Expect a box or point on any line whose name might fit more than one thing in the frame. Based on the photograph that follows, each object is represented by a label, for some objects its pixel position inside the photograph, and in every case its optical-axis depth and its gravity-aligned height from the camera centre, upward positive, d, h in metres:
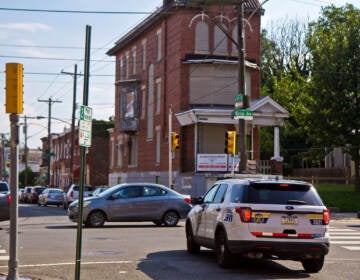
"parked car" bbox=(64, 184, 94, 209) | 42.94 -1.15
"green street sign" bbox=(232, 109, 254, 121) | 26.47 +2.34
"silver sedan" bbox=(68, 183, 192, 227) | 23.89 -1.03
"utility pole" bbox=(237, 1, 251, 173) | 26.80 +3.03
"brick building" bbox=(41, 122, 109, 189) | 73.06 +1.59
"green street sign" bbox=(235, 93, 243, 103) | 26.75 +2.96
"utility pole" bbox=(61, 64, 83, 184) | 51.60 +5.09
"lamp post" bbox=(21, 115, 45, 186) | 75.41 +5.54
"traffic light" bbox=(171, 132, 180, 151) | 34.97 +1.67
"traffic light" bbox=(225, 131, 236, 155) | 29.23 +1.41
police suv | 12.47 -0.81
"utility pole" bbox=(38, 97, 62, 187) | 63.59 +5.00
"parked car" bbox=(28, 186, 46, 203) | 56.29 -1.53
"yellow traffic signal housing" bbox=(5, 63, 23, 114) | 10.56 +1.27
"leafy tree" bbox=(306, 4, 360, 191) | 40.91 +5.00
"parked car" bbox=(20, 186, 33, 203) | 58.23 -1.70
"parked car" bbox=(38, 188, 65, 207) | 48.44 -1.51
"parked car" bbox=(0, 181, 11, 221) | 21.72 -0.99
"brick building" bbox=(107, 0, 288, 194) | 41.38 +5.26
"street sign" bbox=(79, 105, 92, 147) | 9.11 +0.64
